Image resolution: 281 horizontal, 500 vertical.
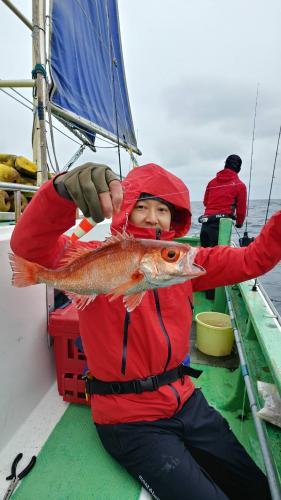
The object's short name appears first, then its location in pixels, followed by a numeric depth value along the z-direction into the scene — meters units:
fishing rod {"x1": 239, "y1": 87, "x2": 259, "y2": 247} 3.94
